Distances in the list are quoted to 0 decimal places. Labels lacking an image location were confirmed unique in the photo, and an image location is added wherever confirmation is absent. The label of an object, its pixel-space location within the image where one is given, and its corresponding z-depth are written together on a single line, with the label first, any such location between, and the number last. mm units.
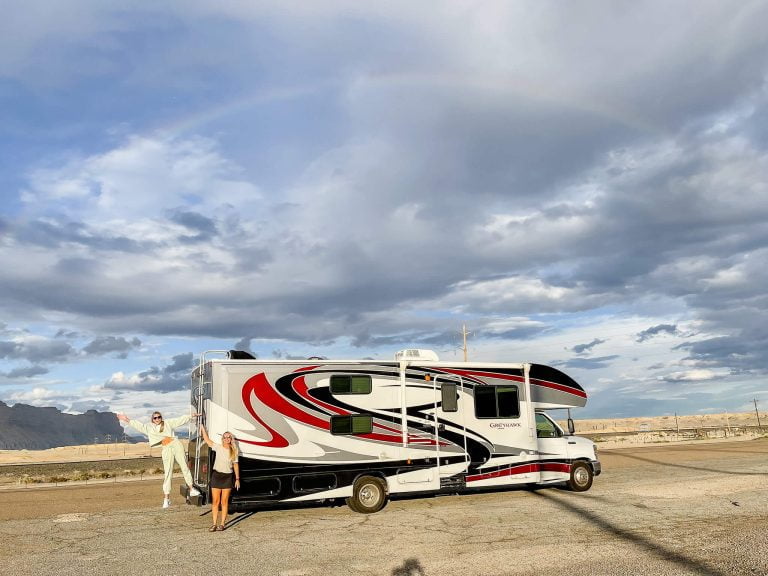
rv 12711
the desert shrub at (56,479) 24225
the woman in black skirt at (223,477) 11664
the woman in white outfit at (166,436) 13664
